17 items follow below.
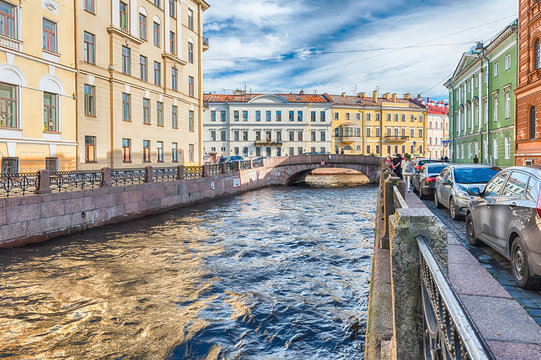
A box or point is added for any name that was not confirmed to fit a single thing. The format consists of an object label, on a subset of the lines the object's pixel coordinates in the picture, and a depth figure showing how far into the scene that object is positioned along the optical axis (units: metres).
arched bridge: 35.78
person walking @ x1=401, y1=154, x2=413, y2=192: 17.63
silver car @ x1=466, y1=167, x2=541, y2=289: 4.94
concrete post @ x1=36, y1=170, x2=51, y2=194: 12.44
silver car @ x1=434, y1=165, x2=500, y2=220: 10.34
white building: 64.69
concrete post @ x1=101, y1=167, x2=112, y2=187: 15.38
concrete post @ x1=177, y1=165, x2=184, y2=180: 21.38
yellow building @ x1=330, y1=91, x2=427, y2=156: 68.21
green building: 30.08
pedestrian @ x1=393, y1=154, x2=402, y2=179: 17.92
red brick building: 21.61
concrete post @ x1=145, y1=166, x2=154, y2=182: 18.47
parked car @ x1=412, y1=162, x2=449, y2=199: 15.74
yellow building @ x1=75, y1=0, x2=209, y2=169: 23.16
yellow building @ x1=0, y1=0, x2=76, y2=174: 17.70
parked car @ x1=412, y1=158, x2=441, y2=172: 28.11
